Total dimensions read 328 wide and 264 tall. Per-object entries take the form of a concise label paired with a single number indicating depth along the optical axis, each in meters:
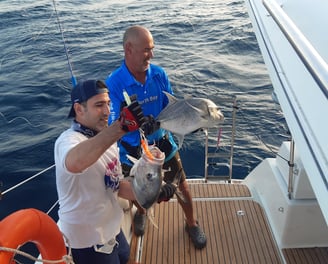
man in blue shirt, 3.28
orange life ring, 1.96
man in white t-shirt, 2.04
